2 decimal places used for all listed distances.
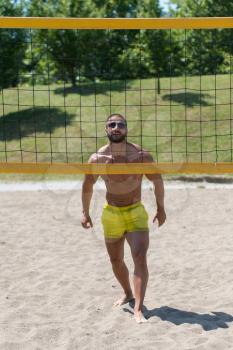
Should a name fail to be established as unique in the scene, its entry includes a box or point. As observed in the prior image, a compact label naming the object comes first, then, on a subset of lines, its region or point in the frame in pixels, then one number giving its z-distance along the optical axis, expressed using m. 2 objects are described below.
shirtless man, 7.14
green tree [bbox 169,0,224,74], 35.14
